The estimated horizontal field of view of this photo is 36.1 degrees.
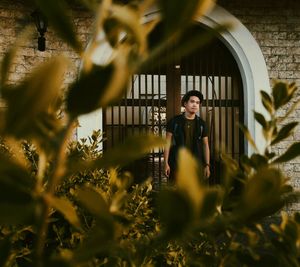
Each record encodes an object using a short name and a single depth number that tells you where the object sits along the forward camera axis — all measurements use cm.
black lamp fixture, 518
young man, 499
